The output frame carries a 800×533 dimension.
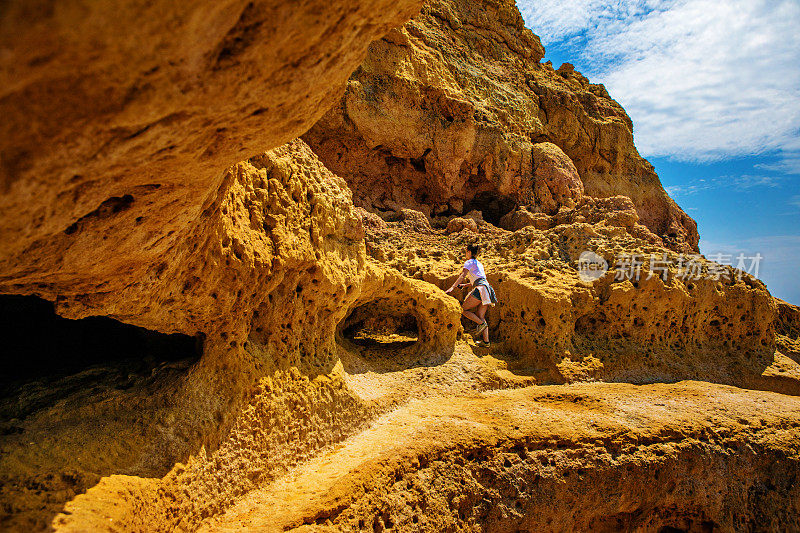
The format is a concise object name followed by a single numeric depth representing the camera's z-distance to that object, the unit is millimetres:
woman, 6480
